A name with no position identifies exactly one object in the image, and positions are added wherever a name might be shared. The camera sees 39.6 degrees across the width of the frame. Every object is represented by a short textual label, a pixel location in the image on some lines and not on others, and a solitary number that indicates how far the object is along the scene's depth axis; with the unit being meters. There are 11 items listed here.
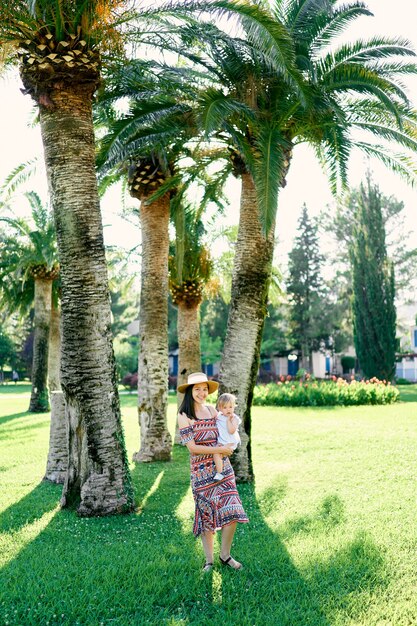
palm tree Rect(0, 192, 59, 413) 22.06
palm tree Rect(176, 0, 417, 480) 8.88
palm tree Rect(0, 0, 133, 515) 7.33
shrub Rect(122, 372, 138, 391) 38.41
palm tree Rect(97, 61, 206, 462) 11.50
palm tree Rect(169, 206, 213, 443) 15.27
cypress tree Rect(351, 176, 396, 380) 30.62
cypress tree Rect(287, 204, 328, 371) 40.62
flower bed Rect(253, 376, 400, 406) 23.25
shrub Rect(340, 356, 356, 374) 48.34
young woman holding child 5.16
